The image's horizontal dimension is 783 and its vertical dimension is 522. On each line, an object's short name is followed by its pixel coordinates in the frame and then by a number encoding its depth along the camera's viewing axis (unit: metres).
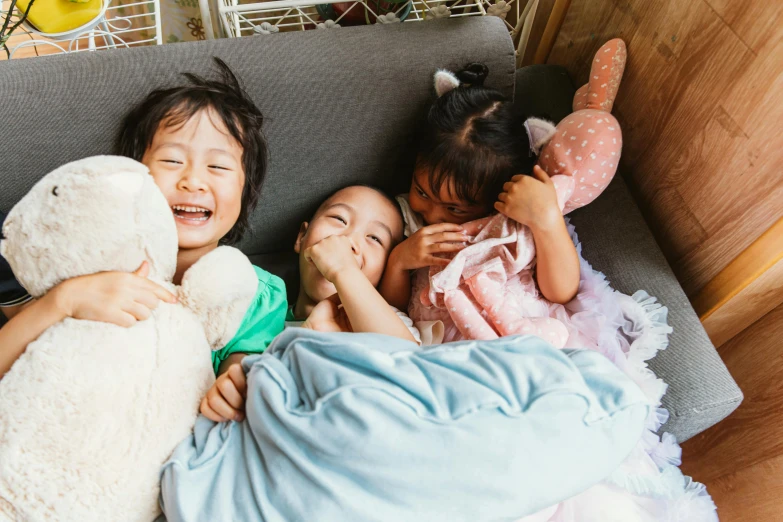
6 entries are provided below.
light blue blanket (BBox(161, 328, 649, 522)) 0.57
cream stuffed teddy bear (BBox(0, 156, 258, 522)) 0.58
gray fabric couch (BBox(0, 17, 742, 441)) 0.89
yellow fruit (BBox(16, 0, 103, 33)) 1.27
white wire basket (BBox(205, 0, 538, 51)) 1.13
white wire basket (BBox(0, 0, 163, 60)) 1.86
